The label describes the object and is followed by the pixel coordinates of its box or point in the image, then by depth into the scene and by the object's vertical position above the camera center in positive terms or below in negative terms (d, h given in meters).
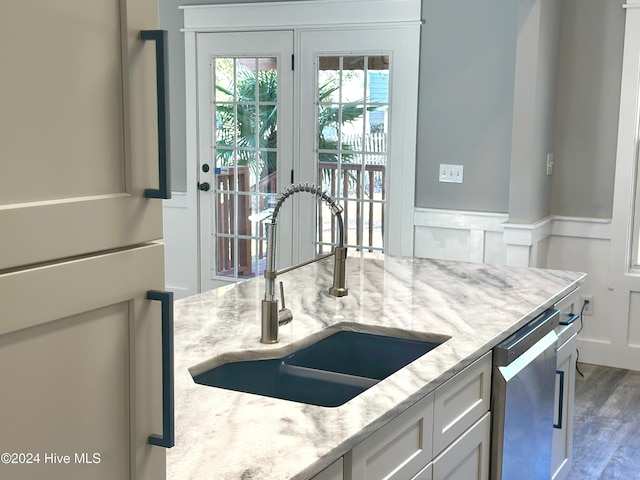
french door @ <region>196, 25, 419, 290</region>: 5.42 +0.00
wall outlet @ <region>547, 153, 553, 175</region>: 5.09 -0.13
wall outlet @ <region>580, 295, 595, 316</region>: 5.14 -1.03
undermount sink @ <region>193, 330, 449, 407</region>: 2.07 -0.62
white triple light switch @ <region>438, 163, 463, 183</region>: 5.26 -0.21
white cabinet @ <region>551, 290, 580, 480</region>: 2.89 -0.93
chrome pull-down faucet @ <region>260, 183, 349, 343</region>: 2.10 -0.41
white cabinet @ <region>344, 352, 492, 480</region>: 1.64 -0.69
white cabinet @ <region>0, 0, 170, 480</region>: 0.82 -0.12
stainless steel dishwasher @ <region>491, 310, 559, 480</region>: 2.31 -0.80
